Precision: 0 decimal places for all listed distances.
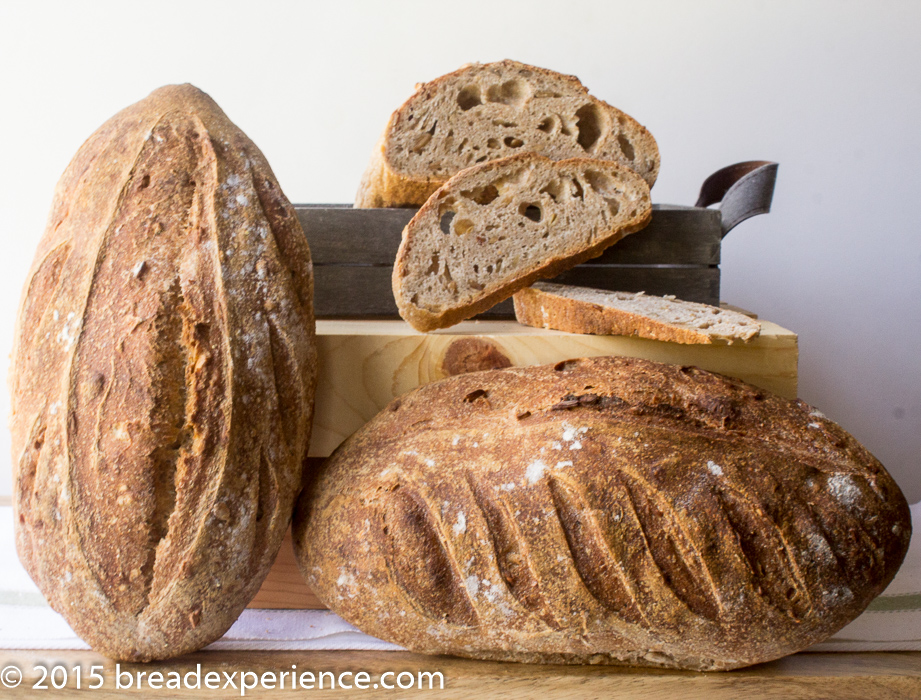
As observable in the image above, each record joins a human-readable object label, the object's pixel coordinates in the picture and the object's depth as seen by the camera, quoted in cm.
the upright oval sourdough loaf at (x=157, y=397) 59
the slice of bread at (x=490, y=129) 72
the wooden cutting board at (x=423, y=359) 66
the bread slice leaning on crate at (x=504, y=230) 66
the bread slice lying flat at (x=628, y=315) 63
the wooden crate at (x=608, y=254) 72
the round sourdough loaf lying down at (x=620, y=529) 58
